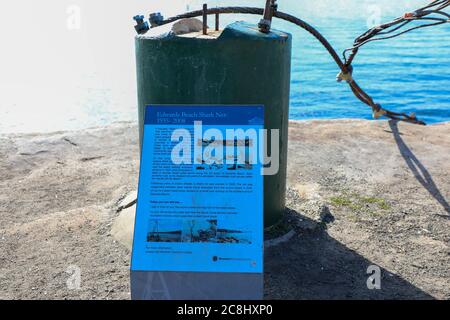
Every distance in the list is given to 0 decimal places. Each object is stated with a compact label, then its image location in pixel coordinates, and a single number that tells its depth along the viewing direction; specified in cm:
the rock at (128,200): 418
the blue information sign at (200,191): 244
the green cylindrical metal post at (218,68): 315
